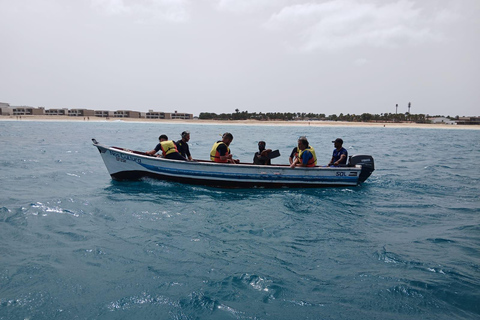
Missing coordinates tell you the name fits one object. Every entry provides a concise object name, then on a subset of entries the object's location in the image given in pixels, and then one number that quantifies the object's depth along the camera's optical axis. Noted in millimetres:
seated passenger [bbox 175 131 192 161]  12112
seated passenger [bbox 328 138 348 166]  12531
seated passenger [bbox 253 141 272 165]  12430
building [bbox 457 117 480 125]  127725
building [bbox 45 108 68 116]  144500
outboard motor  12334
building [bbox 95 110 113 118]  151412
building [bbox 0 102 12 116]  133000
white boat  11719
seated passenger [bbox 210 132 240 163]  11711
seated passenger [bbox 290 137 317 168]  11742
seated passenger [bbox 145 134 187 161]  12000
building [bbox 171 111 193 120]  162225
